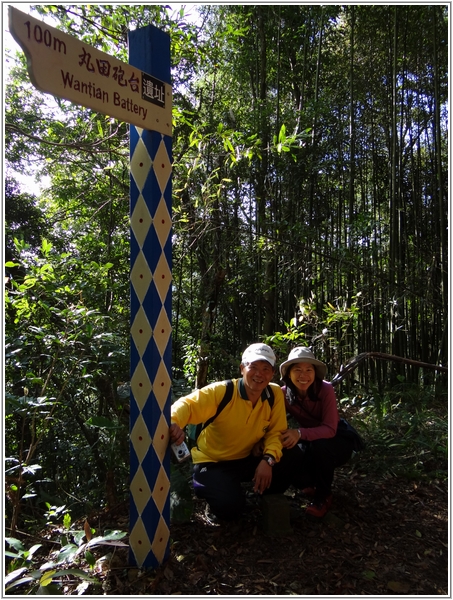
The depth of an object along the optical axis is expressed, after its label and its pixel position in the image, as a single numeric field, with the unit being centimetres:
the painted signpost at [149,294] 189
